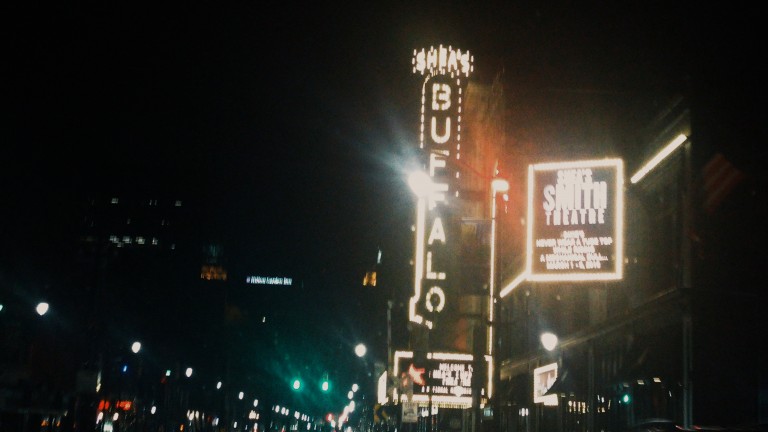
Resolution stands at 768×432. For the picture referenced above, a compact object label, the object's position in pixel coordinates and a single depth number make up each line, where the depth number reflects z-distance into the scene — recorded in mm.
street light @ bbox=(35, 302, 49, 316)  31098
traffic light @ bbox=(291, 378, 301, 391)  46844
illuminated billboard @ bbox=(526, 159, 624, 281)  21188
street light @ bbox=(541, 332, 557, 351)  27641
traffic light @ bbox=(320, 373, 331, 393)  48188
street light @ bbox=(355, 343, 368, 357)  40812
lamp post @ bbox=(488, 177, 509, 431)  19375
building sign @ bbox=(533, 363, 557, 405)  30903
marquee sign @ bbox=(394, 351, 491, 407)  35688
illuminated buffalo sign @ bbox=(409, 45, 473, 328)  36938
